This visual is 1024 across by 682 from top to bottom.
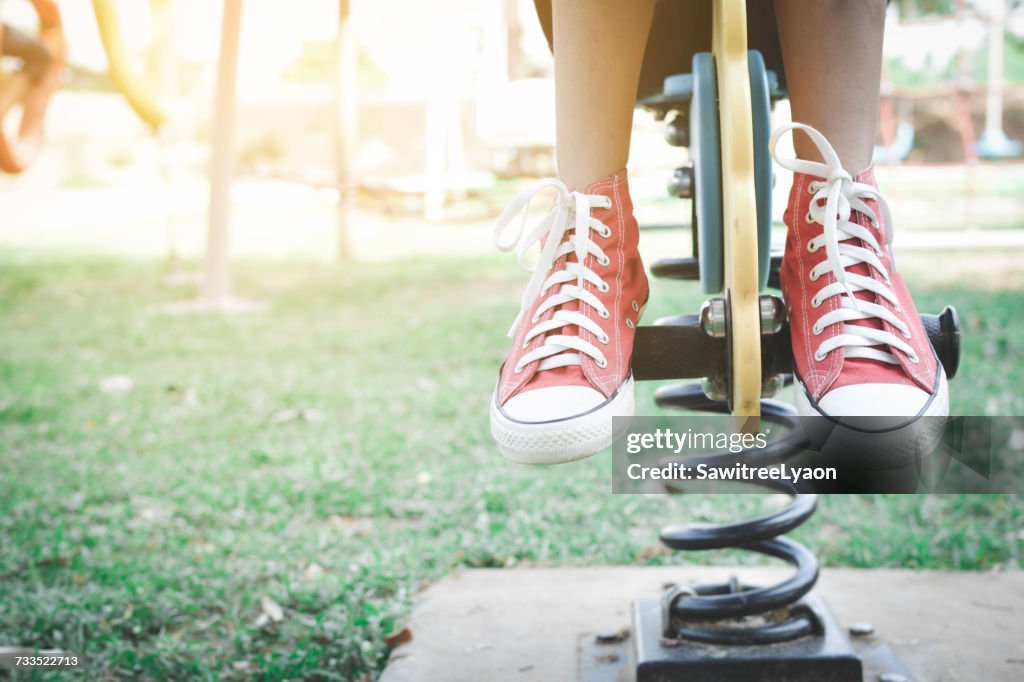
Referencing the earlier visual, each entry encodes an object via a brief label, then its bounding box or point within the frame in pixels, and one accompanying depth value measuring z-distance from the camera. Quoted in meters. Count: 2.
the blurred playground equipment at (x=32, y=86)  2.33
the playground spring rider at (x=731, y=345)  0.99
